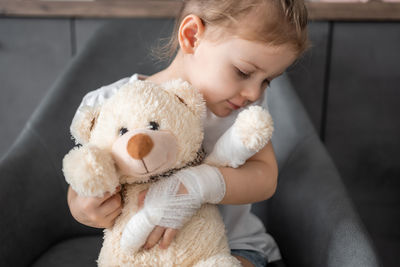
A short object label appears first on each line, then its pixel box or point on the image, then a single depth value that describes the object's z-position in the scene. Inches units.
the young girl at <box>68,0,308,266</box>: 23.1
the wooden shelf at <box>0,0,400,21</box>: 46.3
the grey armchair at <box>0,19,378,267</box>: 26.9
